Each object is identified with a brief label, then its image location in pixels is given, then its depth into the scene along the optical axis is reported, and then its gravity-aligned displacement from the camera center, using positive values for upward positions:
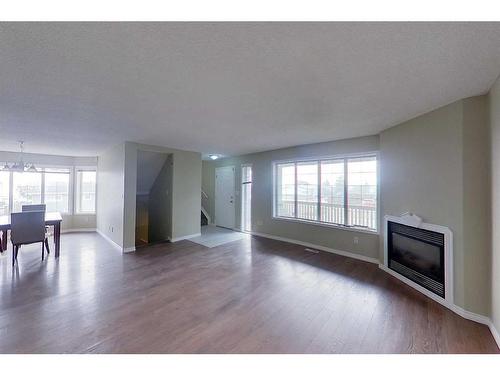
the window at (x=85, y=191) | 6.32 -0.08
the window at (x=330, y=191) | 3.76 -0.01
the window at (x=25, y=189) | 5.47 -0.02
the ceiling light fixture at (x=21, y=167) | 4.11 +0.44
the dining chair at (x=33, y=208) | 4.32 -0.42
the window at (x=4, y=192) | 5.29 -0.11
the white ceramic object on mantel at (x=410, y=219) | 2.64 -0.39
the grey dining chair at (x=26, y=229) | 3.38 -0.70
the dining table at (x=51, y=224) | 3.78 -0.74
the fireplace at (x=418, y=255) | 2.42 -0.86
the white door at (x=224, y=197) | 6.39 -0.24
